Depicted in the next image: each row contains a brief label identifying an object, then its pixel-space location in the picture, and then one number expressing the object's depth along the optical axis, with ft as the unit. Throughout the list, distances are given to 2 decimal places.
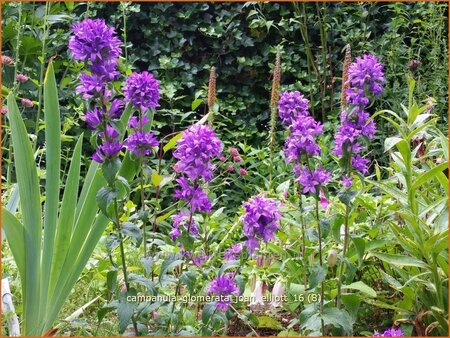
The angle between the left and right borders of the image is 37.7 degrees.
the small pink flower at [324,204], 8.65
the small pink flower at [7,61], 10.13
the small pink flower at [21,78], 9.75
